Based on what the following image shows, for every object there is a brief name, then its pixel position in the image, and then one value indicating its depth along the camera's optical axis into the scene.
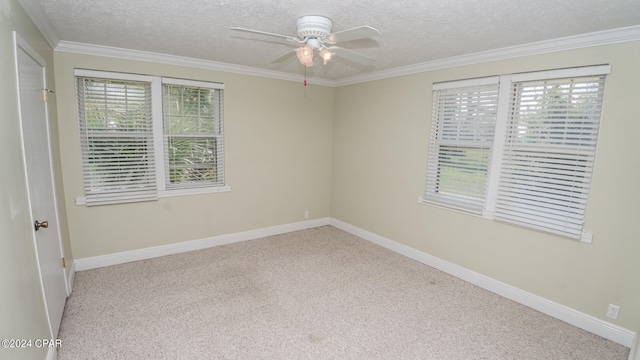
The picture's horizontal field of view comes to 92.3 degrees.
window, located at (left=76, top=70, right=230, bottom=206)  3.34
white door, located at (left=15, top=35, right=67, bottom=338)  1.97
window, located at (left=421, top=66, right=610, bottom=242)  2.59
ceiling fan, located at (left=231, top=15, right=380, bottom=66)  2.19
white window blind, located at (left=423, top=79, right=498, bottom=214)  3.22
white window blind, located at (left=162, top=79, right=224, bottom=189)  3.77
